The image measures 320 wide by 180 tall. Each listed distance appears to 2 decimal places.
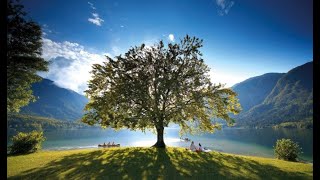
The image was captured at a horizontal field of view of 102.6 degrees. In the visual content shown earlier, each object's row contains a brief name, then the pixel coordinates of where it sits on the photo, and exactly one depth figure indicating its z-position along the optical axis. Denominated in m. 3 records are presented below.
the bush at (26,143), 19.61
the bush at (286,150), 19.39
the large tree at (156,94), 20.28
